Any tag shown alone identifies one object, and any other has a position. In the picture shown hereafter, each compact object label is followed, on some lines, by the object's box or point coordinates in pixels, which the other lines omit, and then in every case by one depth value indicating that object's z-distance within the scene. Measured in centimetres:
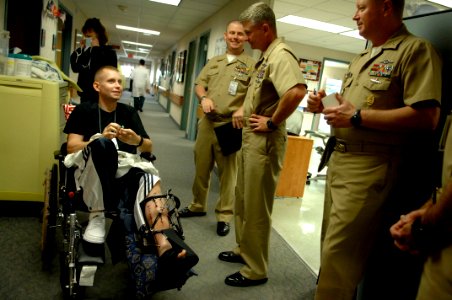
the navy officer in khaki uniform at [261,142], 180
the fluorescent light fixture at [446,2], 356
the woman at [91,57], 289
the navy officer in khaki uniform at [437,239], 86
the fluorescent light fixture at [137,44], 1432
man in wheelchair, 145
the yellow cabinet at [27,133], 222
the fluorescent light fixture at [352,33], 615
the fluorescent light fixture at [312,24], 570
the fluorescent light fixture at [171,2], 592
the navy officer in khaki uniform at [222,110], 265
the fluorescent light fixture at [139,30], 978
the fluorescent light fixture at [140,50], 1759
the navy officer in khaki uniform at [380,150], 119
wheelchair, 139
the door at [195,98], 673
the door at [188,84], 781
